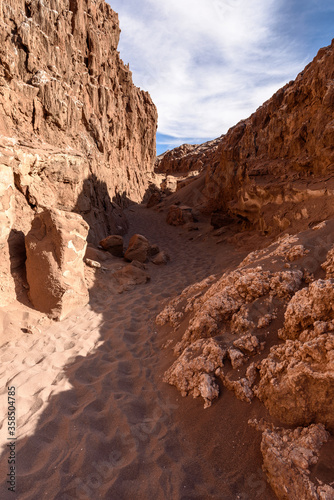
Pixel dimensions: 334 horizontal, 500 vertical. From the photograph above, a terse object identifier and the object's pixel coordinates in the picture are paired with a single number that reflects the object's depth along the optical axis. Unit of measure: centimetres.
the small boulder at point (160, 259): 743
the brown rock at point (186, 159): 3080
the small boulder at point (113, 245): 752
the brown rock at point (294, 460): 130
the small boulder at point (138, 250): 725
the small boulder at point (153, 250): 816
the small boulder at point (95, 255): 640
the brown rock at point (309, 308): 194
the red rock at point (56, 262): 407
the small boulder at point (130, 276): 573
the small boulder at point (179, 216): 1297
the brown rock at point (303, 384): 159
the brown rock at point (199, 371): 212
